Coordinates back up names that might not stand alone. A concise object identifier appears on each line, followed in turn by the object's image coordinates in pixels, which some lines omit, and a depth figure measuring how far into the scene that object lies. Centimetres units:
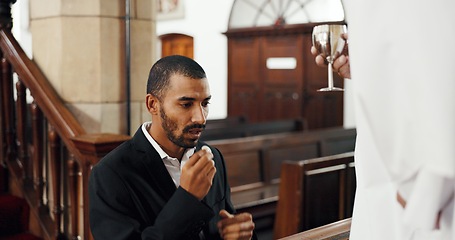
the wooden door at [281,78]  1049
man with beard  158
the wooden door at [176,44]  1258
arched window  1000
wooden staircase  301
